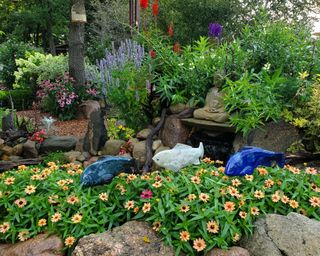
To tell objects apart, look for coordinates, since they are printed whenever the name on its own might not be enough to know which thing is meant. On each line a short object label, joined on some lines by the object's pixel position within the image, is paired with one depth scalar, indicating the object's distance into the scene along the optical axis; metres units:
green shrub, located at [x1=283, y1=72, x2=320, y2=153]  2.41
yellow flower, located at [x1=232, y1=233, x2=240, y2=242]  1.28
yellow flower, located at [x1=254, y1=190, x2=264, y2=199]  1.42
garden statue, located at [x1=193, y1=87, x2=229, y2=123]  2.53
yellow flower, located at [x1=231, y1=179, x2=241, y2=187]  1.49
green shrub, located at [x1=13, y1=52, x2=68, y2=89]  5.53
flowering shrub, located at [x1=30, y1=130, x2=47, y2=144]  3.21
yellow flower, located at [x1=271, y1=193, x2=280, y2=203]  1.41
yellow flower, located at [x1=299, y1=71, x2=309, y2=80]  2.41
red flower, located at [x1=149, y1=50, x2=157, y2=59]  2.93
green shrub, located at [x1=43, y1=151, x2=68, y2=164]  2.77
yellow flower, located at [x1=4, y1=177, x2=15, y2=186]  1.57
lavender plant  3.01
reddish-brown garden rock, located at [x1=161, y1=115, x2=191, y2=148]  2.71
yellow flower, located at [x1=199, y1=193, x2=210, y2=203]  1.36
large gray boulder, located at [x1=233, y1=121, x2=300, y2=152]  2.51
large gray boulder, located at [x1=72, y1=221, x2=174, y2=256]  1.24
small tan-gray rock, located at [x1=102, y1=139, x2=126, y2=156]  2.78
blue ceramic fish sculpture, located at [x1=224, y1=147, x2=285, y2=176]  1.55
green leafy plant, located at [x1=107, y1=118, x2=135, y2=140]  2.97
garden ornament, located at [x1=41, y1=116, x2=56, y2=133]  3.82
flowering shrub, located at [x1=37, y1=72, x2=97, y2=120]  5.02
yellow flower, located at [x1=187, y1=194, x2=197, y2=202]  1.37
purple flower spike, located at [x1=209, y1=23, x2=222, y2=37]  3.25
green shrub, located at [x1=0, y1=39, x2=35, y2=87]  7.78
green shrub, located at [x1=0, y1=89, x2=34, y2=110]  6.41
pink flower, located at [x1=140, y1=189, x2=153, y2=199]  1.42
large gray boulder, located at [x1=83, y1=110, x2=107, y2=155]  2.80
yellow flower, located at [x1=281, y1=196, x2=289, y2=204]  1.41
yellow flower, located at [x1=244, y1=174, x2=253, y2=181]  1.52
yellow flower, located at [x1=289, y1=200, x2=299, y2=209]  1.40
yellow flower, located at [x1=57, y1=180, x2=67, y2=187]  1.54
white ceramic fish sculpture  1.72
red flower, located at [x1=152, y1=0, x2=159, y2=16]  3.50
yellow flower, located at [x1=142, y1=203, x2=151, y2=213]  1.35
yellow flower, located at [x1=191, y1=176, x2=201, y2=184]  1.48
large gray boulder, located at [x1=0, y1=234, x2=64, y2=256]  1.32
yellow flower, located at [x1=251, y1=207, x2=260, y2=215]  1.36
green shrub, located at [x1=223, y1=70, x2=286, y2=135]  2.36
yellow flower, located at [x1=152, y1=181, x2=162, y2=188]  1.44
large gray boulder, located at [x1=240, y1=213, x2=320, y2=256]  1.27
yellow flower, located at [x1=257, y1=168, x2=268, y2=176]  1.57
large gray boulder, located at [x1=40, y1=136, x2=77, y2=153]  3.10
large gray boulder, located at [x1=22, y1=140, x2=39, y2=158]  3.11
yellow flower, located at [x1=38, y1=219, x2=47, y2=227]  1.39
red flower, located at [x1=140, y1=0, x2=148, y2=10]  3.53
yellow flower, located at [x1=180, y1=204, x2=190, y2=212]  1.32
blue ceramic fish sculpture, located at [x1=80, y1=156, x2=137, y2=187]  1.55
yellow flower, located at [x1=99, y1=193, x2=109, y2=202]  1.44
